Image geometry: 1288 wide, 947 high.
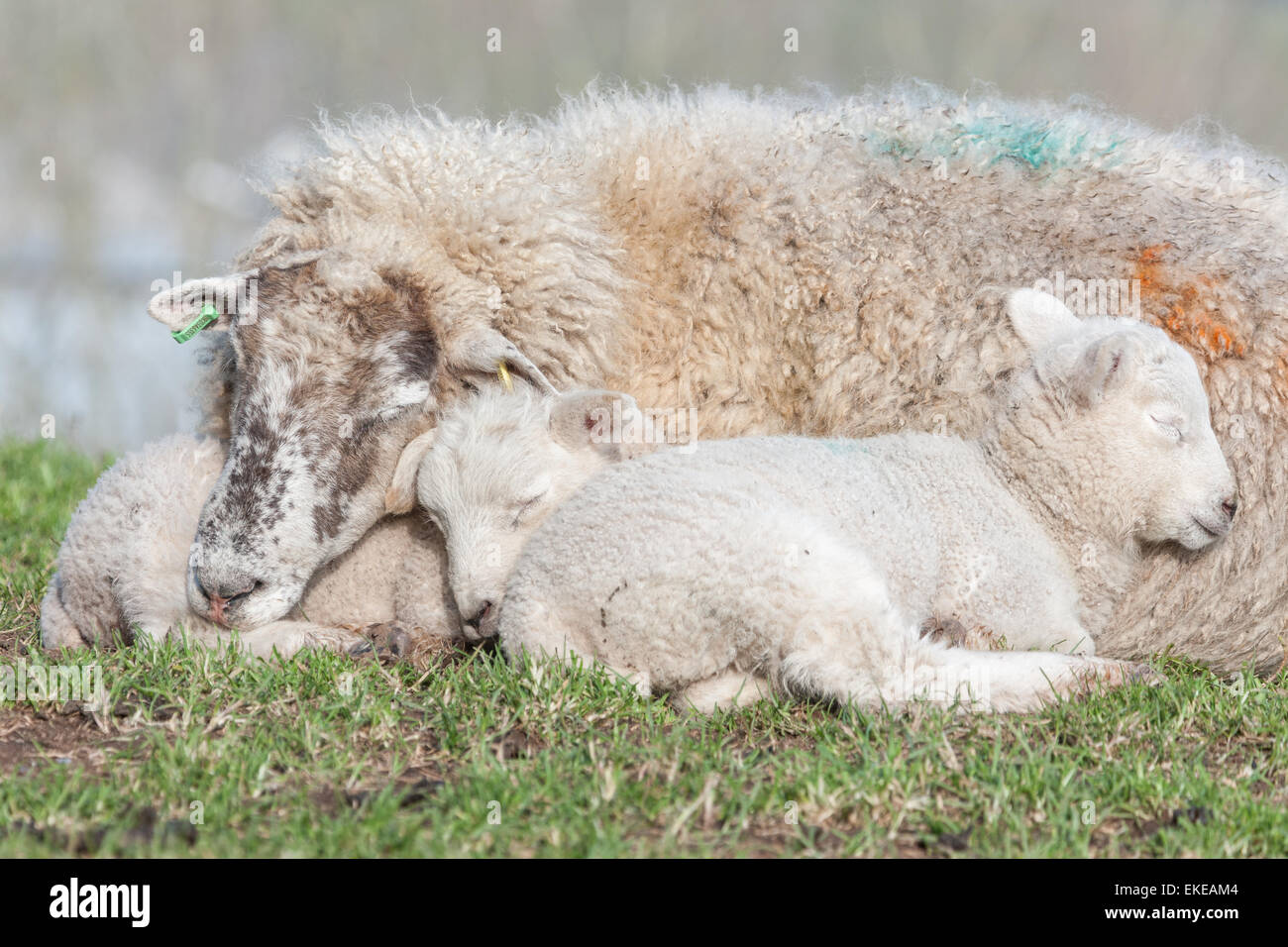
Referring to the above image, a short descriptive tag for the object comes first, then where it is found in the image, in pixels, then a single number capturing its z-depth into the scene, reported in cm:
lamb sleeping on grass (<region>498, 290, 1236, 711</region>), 354
